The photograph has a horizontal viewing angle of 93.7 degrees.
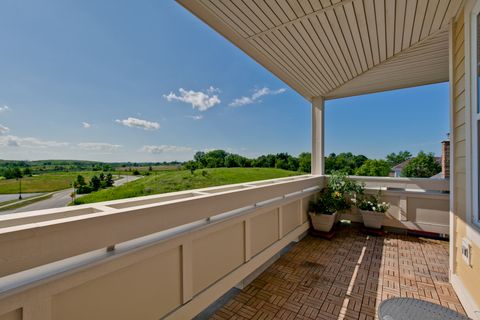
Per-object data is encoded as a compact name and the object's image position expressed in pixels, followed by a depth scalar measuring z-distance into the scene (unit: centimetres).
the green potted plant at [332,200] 364
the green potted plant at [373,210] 378
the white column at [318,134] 429
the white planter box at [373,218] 376
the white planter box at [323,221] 360
